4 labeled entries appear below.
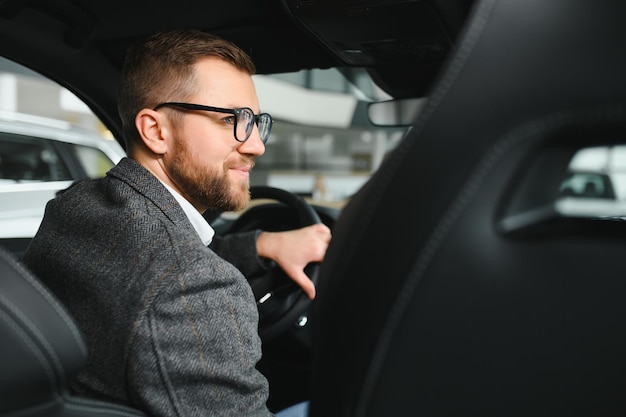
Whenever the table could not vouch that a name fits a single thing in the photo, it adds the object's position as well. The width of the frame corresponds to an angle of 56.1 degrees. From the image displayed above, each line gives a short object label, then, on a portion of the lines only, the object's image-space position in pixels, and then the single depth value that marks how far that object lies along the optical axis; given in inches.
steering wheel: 79.4
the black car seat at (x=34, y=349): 34.4
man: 40.2
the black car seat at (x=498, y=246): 23.0
